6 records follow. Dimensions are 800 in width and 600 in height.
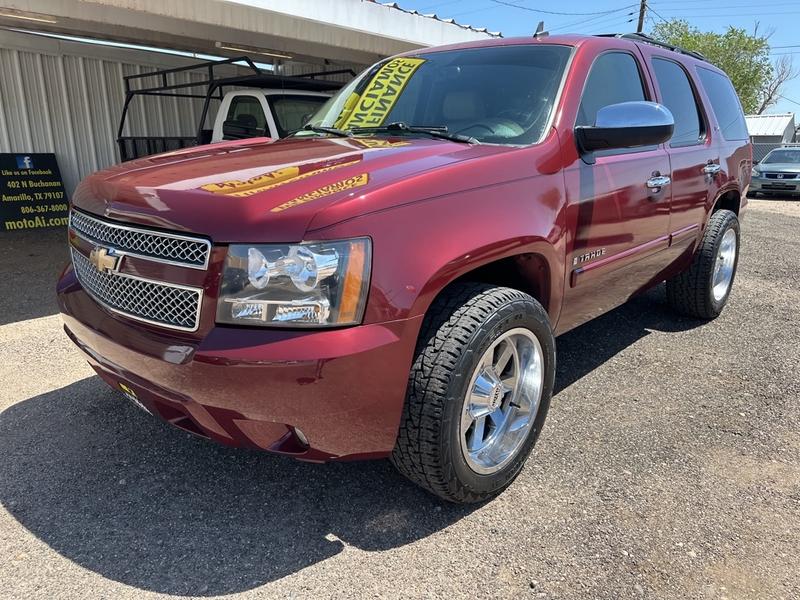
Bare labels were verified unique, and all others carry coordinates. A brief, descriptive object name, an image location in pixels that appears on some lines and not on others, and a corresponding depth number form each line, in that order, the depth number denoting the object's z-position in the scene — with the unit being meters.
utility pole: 34.06
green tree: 44.66
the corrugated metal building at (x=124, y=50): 7.10
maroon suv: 1.93
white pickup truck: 7.79
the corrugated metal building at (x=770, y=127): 41.28
